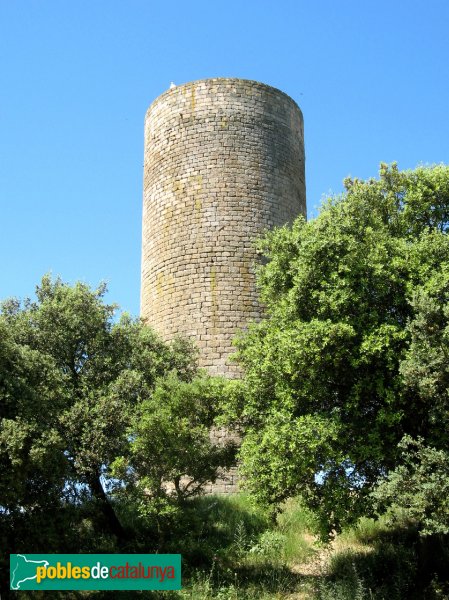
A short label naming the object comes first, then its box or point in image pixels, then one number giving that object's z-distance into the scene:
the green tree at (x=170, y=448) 12.94
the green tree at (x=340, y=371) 11.66
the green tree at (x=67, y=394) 11.70
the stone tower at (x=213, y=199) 19.48
